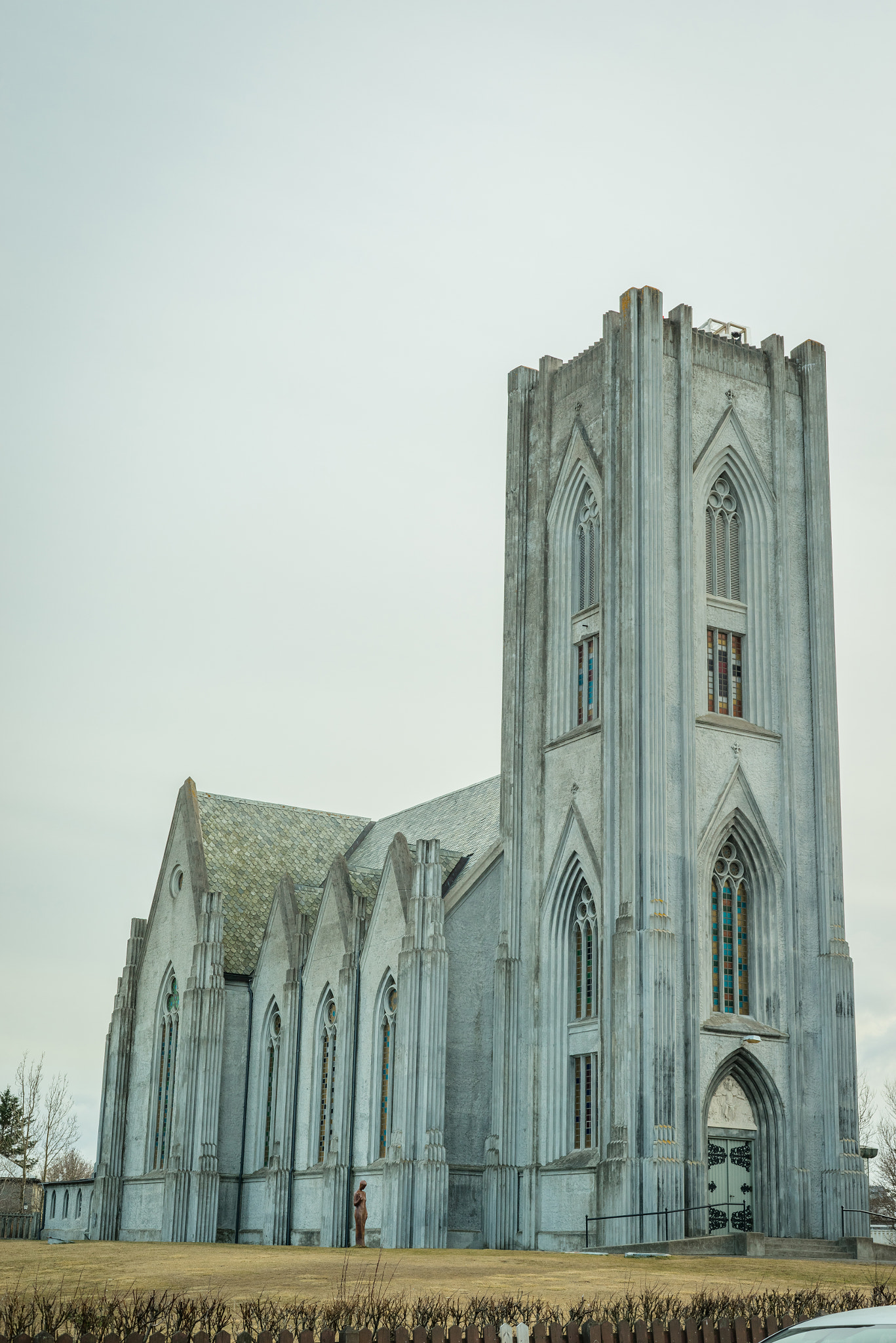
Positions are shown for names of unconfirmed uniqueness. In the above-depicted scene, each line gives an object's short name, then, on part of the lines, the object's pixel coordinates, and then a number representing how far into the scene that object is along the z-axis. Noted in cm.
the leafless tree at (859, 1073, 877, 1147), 8088
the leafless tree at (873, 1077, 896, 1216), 8031
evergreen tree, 7756
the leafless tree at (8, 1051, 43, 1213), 7681
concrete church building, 3675
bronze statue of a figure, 3722
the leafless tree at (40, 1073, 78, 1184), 7931
